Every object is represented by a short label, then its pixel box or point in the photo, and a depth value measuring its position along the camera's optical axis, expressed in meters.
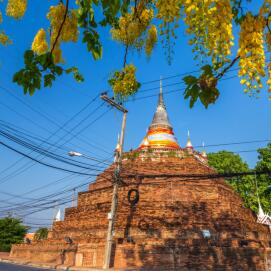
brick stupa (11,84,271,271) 16.31
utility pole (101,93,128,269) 14.84
